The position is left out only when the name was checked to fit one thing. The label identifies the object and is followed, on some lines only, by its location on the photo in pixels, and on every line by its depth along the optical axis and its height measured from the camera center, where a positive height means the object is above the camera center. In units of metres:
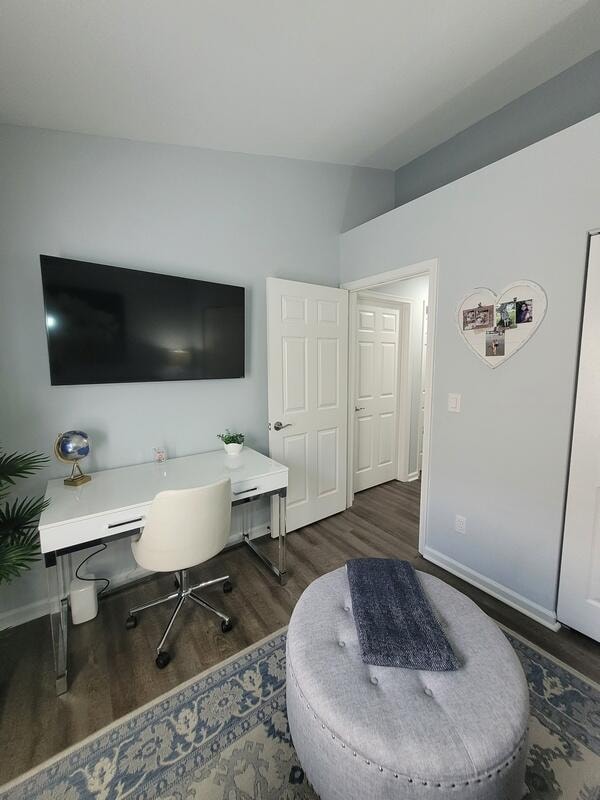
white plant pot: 2.33 -0.60
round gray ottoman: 0.84 -0.98
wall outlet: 2.19 -1.07
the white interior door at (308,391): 2.58 -0.23
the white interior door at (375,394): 3.47 -0.34
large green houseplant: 1.36 -0.76
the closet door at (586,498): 1.59 -0.68
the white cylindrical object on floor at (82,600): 1.82 -1.31
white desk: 1.47 -0.68
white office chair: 1.51 -0.80
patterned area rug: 1.14 -1.45
